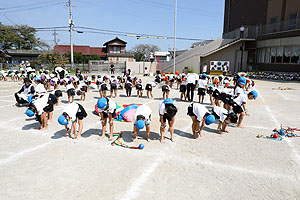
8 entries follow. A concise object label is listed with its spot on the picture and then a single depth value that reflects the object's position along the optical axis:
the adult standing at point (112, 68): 31.99
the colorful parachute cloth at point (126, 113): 8.20
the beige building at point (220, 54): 32.69
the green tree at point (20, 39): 53.29
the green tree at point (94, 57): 49.18
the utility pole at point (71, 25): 30.91
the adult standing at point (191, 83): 11.55
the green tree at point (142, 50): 59.59
